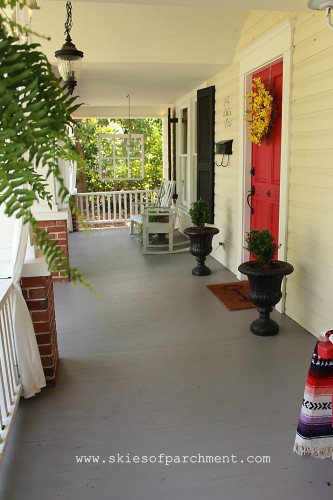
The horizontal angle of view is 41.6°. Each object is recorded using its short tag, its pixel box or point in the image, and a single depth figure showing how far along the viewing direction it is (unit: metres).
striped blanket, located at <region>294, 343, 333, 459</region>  2.00
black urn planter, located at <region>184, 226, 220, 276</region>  5.26
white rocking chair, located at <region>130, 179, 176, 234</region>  7.87
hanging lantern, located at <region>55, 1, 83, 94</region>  3.47
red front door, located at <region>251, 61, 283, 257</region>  4.10
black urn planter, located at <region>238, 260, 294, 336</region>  3.42
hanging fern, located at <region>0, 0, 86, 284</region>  0.56
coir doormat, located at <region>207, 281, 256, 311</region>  4.24
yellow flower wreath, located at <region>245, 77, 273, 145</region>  4.09
